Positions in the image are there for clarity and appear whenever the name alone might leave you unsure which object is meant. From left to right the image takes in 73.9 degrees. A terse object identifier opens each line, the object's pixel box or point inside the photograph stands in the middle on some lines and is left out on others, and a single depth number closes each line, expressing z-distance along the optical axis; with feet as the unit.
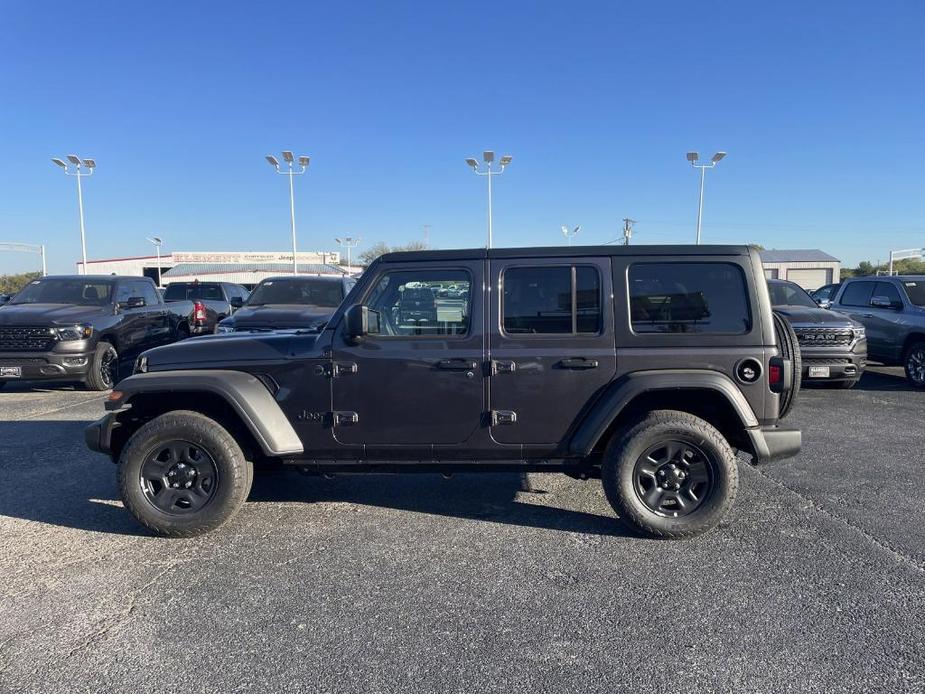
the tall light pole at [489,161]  95.40
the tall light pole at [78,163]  103.96
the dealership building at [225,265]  194.90
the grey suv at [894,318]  31.32
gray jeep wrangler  12.85
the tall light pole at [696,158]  101.88
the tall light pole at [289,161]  102.01
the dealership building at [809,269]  173.27
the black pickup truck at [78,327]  28.86
